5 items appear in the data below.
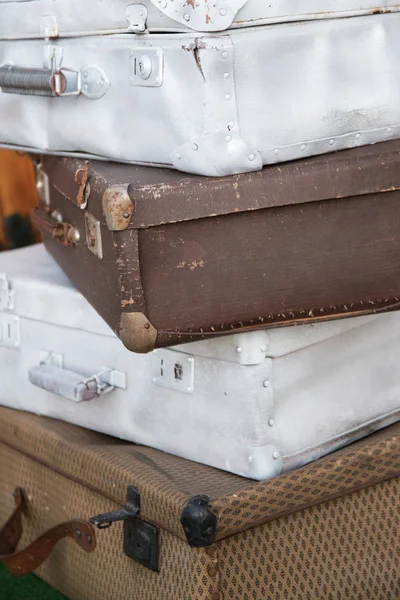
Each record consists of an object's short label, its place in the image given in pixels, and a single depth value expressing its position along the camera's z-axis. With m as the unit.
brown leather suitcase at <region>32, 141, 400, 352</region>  1.44
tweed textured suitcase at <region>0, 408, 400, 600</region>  1.53
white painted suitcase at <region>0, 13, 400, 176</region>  1.47
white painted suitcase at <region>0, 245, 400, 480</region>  1.57
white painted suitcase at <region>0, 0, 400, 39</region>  1.45
